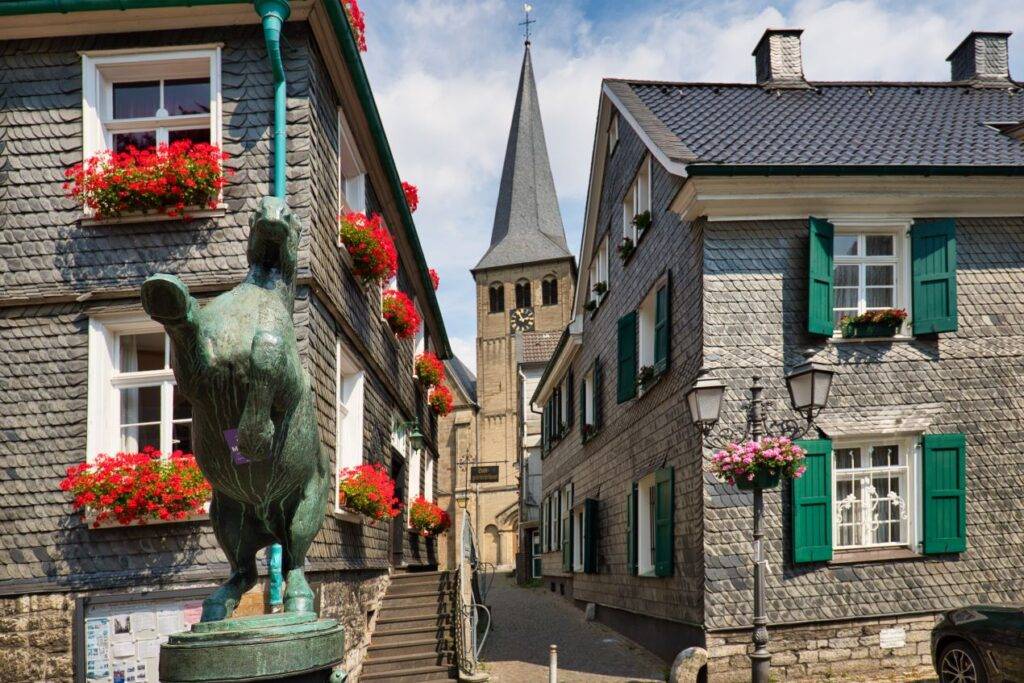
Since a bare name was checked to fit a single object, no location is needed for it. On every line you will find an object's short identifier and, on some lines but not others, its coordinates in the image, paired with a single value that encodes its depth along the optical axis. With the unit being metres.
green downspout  9.58
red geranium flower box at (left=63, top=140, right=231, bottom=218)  9.63
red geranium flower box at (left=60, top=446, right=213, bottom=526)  8.99
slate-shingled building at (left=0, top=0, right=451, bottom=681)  9.34
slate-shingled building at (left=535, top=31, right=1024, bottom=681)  11.91
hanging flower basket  9.52
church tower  63.50
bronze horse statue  3.25
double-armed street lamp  9.16
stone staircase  12.06
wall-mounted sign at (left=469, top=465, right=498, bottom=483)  61.28
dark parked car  8.83
